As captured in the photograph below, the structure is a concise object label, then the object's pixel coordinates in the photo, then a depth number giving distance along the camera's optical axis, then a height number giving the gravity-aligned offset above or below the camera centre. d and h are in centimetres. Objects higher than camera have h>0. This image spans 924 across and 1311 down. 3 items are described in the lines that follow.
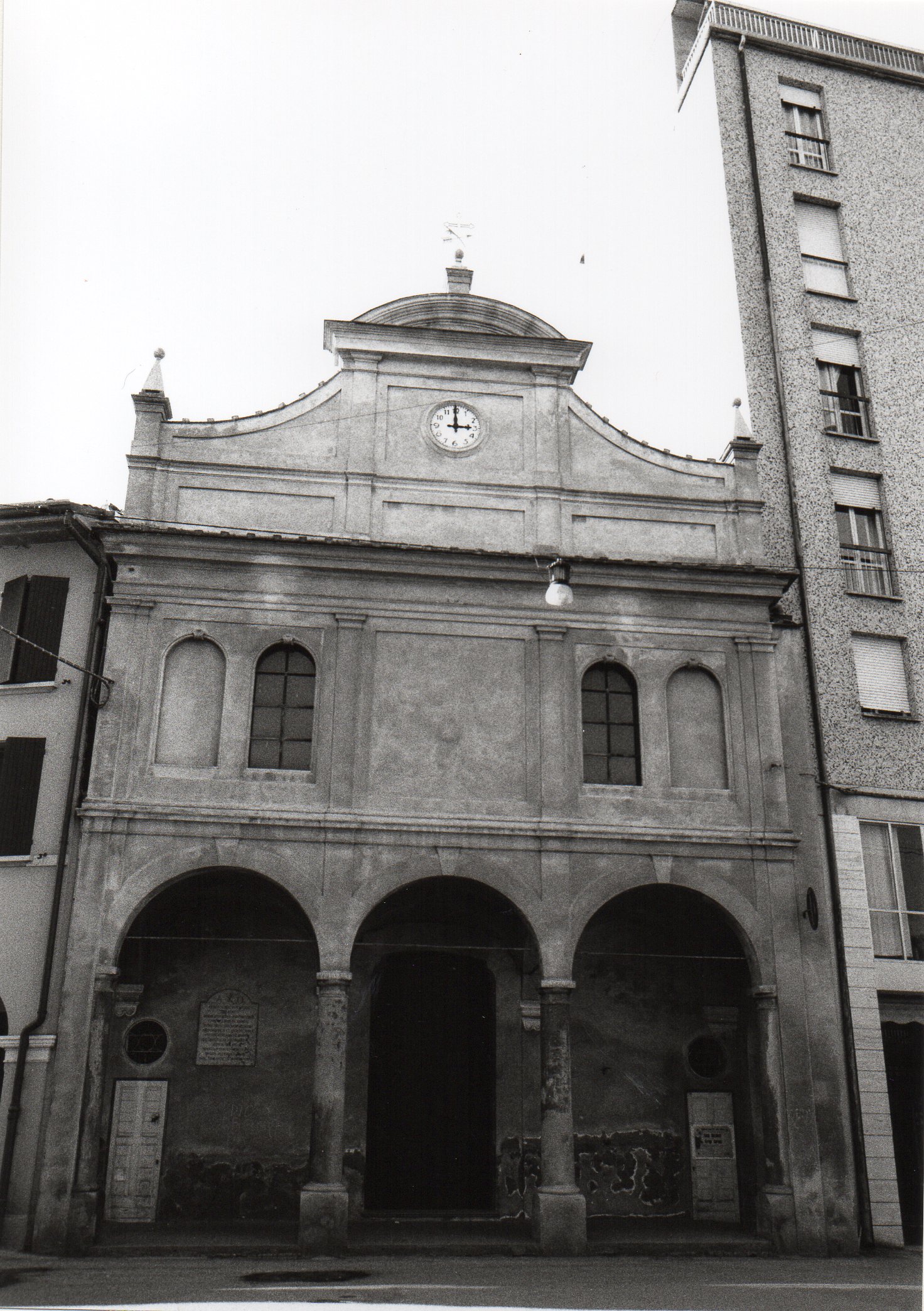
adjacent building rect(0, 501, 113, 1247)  1412 +444
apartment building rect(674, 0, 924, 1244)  1636 +1135
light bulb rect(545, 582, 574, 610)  1370 +585
